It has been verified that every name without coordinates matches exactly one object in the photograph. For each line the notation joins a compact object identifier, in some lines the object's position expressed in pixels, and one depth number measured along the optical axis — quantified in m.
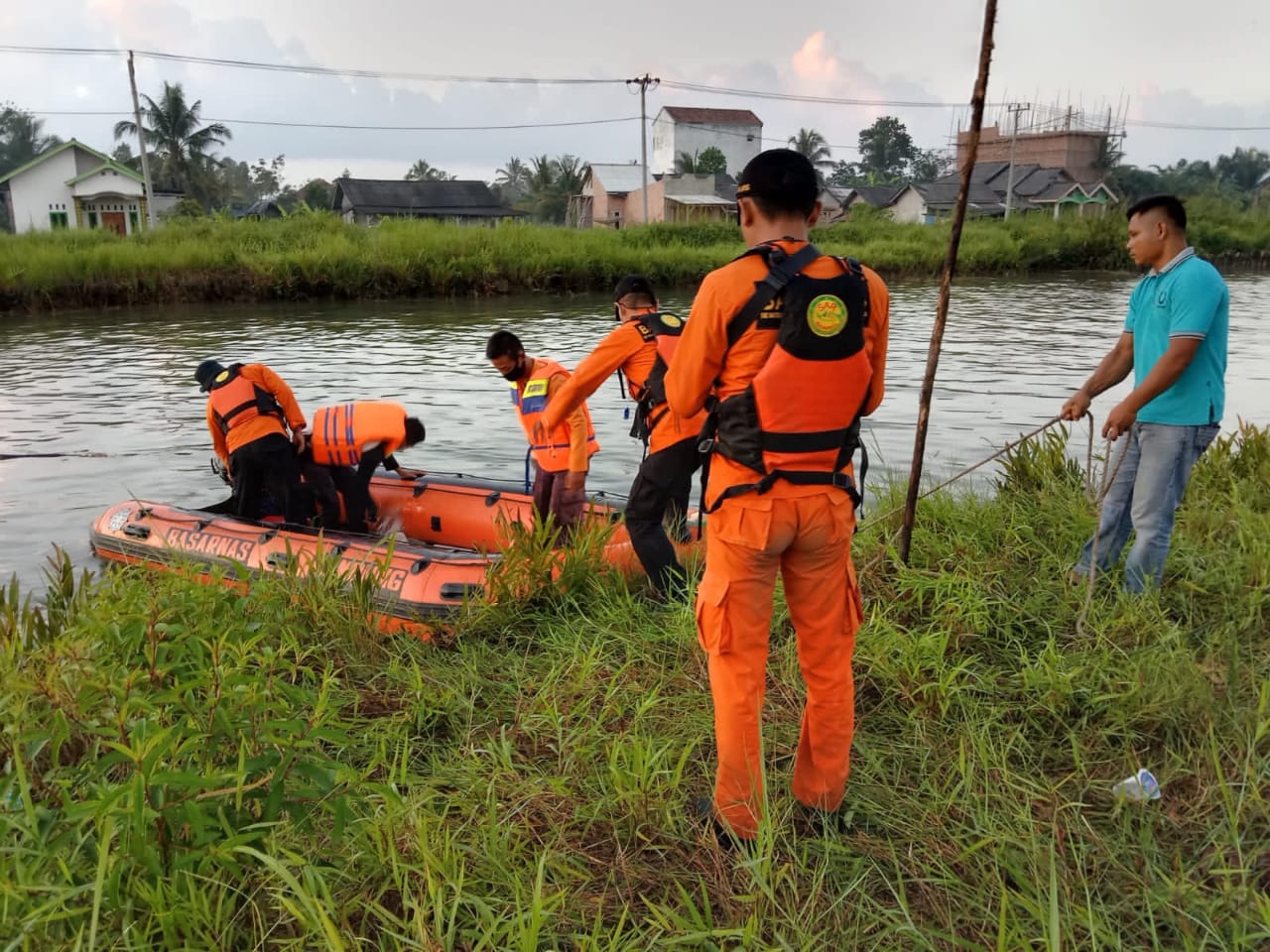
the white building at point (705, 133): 62.34
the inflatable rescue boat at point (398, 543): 4.38
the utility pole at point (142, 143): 25.56
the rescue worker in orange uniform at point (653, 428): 3.94
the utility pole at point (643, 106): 31.80
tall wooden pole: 3.48
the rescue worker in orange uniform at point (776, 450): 2.16
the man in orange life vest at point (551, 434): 4.88
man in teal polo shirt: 3.28
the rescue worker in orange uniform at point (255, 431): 5.49
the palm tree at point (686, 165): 52.81
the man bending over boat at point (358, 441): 5.78
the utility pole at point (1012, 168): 38.26
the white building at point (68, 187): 36.88
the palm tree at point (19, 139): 65.25
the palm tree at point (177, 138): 43.69
